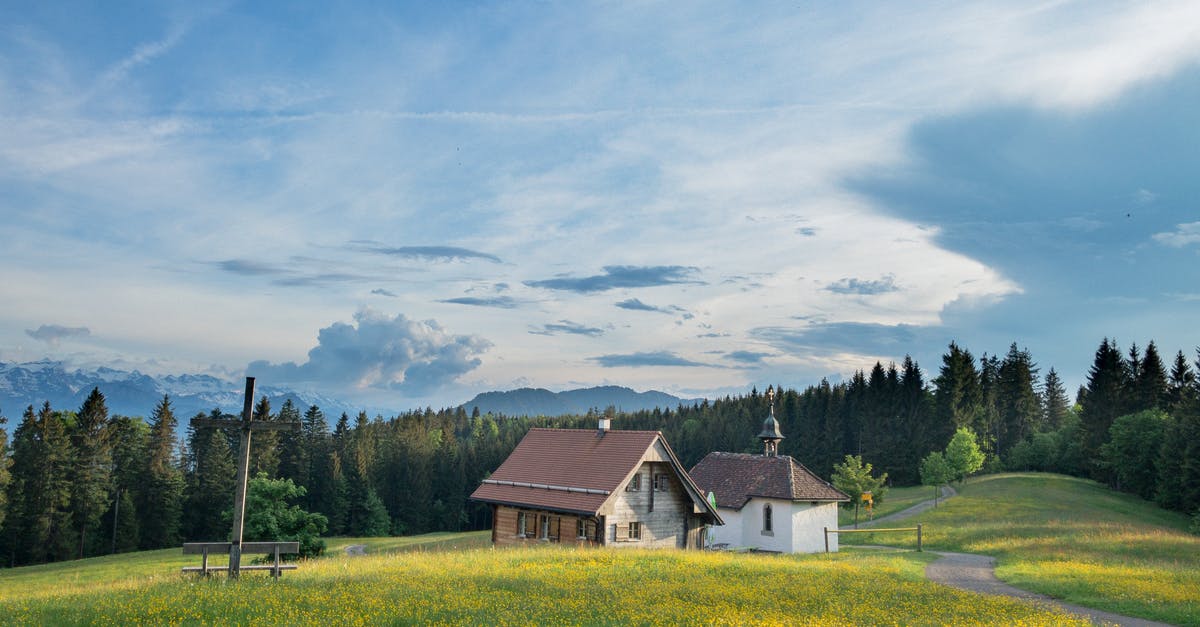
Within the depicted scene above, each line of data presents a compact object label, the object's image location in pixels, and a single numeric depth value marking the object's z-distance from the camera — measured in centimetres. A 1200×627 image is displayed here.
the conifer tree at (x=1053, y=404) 12737
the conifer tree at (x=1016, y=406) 11631
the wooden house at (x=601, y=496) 3997
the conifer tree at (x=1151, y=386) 8950
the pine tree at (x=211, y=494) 8538
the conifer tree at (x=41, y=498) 6981
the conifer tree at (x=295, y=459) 9931
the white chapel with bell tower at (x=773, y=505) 4988
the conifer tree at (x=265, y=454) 9075
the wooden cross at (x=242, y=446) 2052
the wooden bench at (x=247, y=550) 2005
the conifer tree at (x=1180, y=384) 7131
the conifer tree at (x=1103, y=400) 8956
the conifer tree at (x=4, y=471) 6194
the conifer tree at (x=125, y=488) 7888
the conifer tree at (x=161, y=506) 8194
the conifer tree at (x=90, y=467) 7450
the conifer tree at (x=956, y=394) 10731
